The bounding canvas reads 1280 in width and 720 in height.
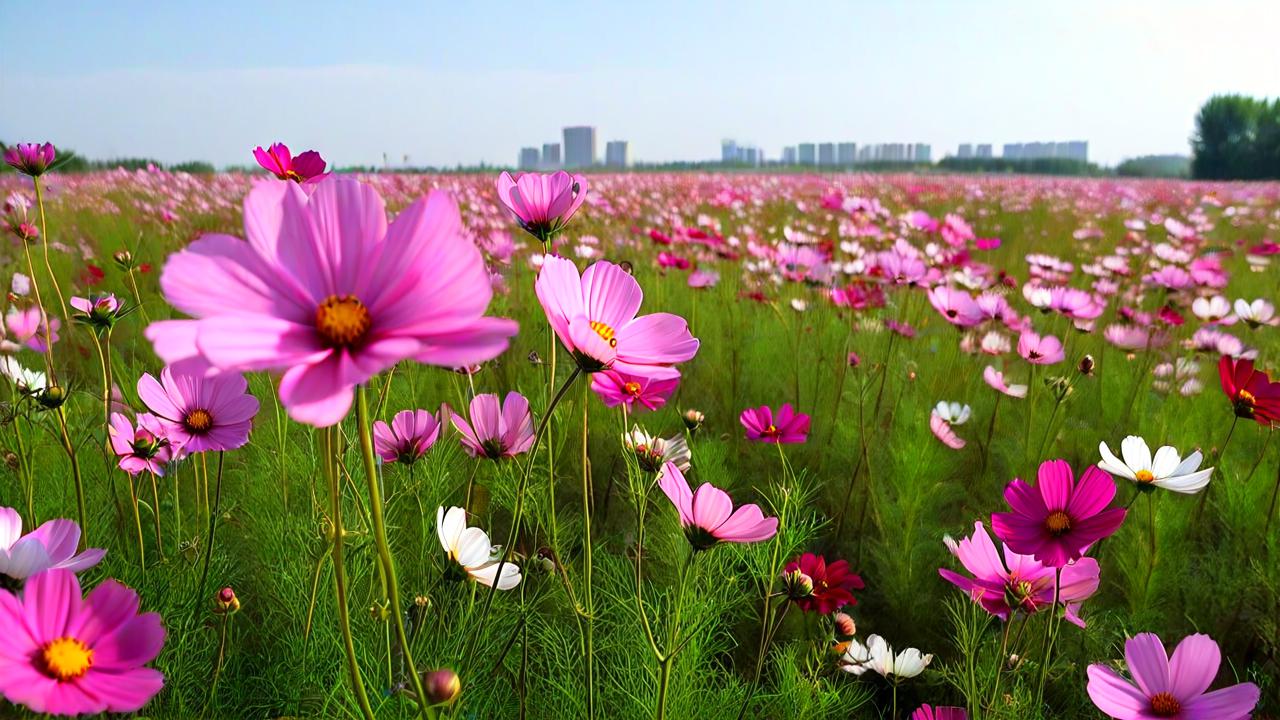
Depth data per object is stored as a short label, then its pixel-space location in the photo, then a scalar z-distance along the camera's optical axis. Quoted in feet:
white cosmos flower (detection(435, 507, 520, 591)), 1.98
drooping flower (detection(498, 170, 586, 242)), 2.10
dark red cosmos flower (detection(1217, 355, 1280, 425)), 3.00
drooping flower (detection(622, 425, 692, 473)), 2.34
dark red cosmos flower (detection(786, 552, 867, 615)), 2.78
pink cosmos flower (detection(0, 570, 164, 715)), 1.15
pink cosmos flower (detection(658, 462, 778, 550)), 1.83
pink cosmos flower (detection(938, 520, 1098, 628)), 2.23
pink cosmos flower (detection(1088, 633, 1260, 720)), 1.88
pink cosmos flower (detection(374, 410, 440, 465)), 2.41
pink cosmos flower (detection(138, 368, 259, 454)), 2.20
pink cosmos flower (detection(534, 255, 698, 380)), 1.51
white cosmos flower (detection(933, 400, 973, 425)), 4.46
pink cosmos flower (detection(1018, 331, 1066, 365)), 4.66
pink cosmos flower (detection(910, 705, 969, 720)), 2.27
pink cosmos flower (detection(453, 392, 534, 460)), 2.31
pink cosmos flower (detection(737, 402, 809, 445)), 3.49
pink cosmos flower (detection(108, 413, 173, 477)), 2.35
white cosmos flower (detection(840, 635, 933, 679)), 2.69
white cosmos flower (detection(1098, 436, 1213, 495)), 2.52
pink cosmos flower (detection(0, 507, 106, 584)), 1.52
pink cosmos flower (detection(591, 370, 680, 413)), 2.33
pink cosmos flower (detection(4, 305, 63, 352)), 4.02
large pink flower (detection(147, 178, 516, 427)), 1.03
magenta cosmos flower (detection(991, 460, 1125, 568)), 1.99
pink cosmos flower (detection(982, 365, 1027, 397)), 4.78
